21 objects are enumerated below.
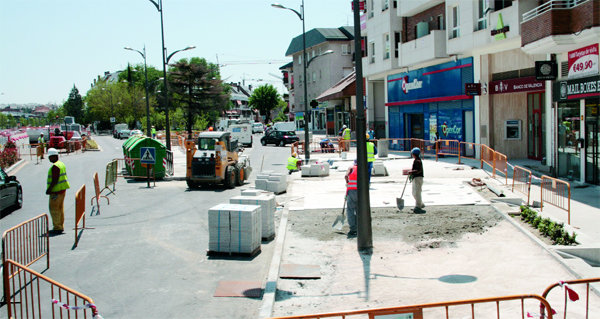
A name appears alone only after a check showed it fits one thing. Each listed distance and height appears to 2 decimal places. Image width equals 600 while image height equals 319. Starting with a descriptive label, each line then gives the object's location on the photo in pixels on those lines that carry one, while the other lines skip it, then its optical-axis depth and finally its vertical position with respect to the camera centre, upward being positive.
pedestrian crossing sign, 20.34 -0.63
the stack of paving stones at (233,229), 9.83 -1.71
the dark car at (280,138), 46.05 -0.18
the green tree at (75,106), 130.62 +8.80
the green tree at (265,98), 105.88 +7.60
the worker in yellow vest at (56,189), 11.81 -1.05
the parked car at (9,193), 14.85 -1.43
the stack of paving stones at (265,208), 11.12 -1.50
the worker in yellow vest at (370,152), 15.96 -0.56
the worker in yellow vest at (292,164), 23.83 -1.28
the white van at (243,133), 46.28 +0.34
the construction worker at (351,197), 11.11 -1.32
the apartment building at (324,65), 64.69 +8.69
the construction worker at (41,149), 34.36 -0.43
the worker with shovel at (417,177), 13.30 -1.13
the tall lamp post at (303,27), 27.73 +5.71
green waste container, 23.55 -0.71
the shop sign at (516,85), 21.08 +1.82
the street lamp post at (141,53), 39.03 +6.37
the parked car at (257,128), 75.81 +1.17
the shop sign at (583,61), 16.02 +2.06
